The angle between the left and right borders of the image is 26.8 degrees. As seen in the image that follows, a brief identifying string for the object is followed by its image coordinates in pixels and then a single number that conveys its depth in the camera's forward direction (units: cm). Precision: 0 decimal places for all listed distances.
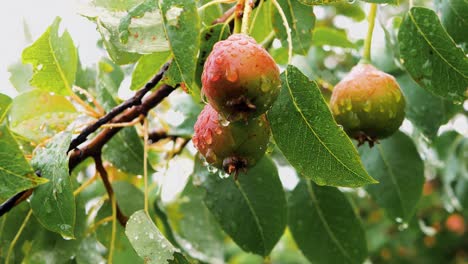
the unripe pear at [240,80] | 40
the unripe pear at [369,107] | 47
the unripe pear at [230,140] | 43
